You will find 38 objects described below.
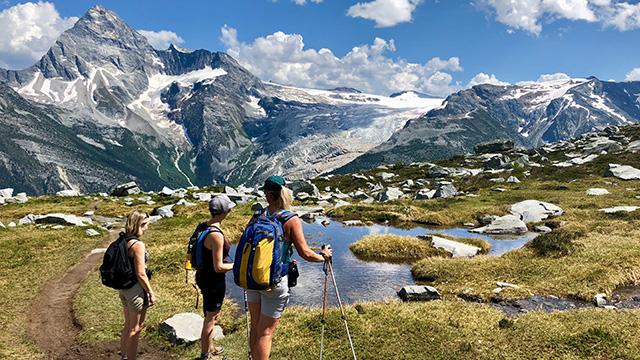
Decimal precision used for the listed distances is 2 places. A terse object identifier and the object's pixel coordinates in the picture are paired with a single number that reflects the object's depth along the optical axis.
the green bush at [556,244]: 21.80
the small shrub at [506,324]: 12.62
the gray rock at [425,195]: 54.44
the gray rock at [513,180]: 60.42
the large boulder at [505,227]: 33.03
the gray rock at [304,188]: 68.81
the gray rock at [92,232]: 31.56
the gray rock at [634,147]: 69.20
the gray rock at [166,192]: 69.15
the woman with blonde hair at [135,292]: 9.23
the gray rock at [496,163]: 85.22
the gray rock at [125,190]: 76.06
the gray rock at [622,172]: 51.72
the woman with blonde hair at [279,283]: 7.84
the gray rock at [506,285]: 17.99
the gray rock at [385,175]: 86.91
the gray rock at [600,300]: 15.46
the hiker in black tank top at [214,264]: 9.10
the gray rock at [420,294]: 17.34
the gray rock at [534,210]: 35.88
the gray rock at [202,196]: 61.33
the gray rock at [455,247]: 25.51
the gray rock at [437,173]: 83.25
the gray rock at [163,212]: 44.78
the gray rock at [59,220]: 34.03
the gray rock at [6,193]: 68.56
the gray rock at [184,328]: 12.45
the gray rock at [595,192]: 42.88
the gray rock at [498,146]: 141.38
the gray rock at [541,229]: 32.16
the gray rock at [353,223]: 39.51
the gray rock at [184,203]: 52.44
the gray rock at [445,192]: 53.27
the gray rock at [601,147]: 79.06
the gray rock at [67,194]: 73.18
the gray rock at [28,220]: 34.89
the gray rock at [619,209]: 30.11
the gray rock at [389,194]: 56.76
